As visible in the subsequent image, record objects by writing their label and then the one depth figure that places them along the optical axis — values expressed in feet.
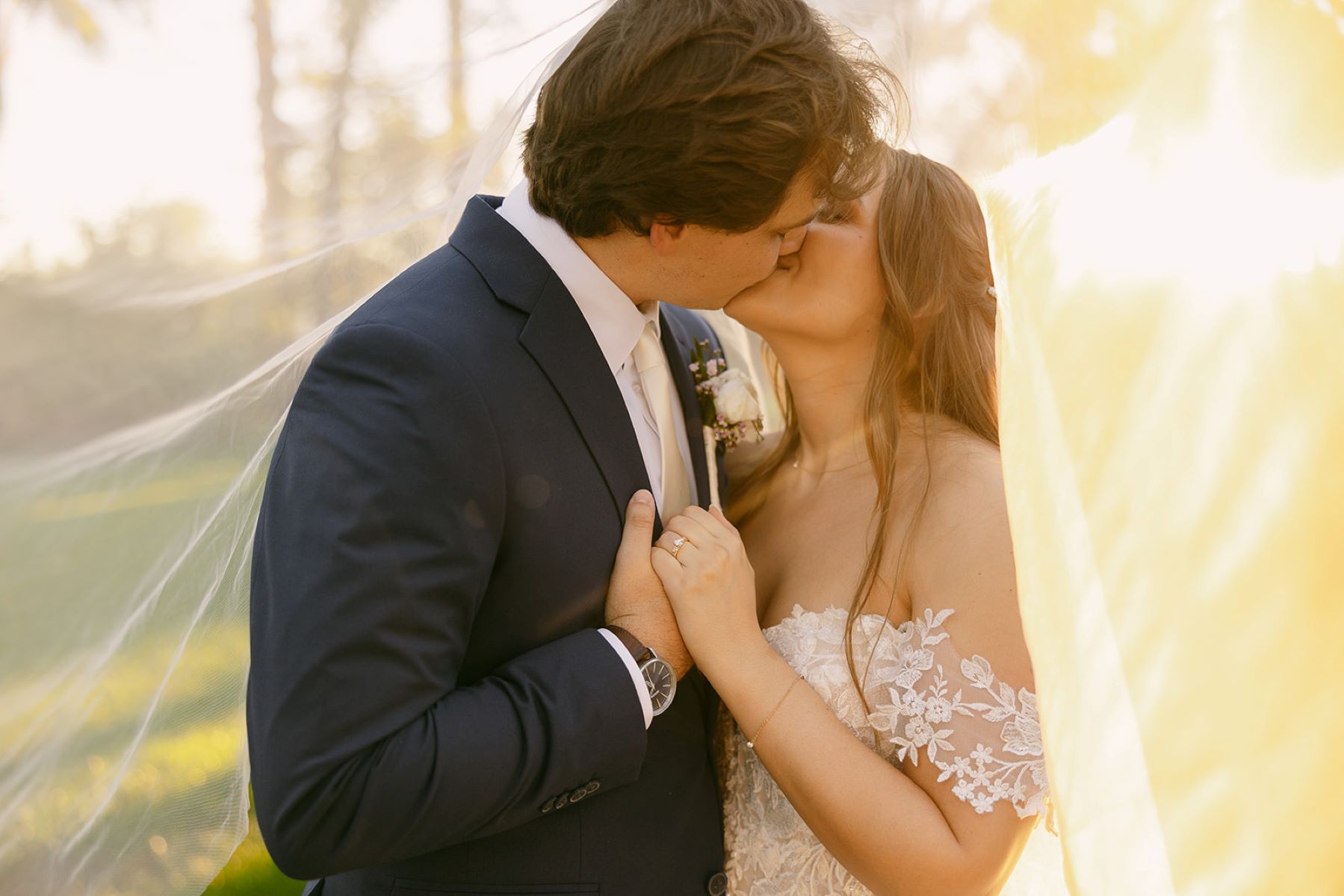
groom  2.74
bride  3.17
